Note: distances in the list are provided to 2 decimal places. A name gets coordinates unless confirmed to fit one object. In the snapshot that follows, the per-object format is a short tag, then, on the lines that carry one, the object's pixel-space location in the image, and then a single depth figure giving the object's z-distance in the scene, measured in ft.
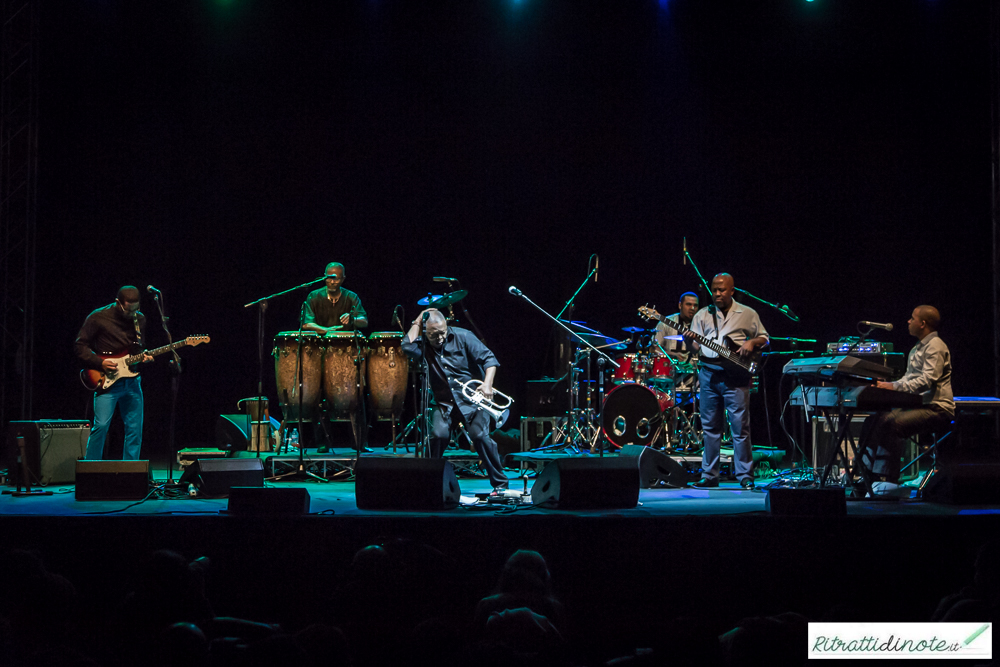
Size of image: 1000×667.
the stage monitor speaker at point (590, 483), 19.49
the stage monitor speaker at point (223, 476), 22.77
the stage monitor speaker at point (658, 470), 27.12
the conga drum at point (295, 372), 29.45
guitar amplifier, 26.32
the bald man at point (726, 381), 27.71
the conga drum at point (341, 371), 29.58
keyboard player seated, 23.94
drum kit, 32.22
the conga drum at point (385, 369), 30.37
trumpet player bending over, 25.98
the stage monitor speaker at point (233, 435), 32.53
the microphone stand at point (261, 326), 25.79
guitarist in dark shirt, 28.81
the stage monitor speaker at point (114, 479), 22.18
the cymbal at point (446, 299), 26.66
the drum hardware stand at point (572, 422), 33.12
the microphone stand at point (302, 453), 28.32
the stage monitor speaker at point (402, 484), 19.19
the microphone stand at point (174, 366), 25.14
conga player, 32.19
